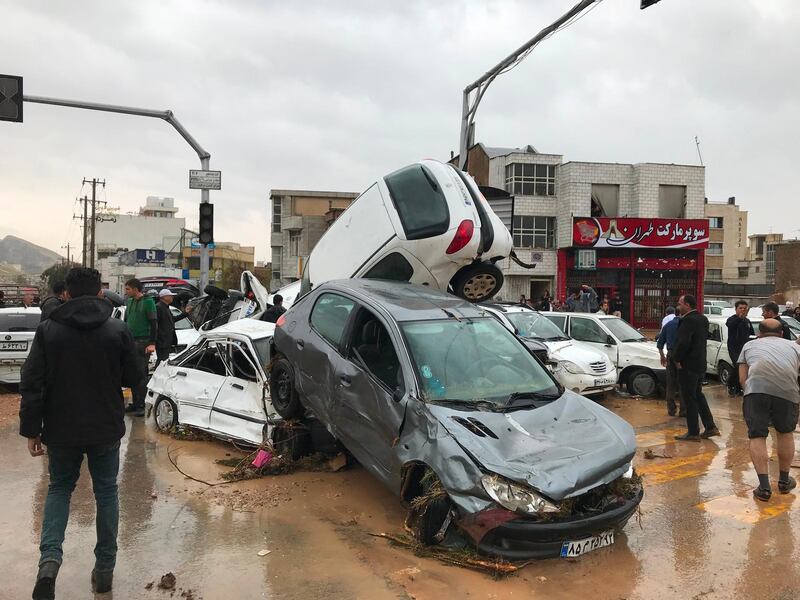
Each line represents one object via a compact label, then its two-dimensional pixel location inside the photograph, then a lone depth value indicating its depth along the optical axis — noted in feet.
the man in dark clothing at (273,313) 31.71
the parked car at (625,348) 37.42
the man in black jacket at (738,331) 36.14
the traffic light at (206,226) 41.93
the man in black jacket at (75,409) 12.15
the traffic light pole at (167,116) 38.42
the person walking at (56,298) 25.62
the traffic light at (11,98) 36.01
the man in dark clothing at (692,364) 26.30
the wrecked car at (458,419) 13.10
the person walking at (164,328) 29.66
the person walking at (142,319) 28.58
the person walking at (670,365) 32.30
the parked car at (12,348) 33.88
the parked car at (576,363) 33.91
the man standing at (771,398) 18.79
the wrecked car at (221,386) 21.70
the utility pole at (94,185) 187.21
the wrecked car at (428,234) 22.39
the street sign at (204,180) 42.65
